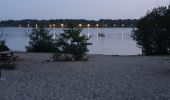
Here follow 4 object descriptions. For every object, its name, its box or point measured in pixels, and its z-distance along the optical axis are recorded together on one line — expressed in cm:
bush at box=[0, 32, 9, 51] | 1744
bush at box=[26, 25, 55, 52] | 2172
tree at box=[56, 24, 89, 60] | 1624
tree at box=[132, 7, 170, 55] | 2112
